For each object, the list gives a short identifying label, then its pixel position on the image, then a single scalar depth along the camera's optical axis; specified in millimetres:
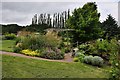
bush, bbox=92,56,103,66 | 5419
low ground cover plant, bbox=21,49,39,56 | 5789
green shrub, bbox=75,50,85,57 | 5970
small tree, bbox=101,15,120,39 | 12677
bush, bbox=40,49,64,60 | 5771
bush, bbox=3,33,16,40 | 10643
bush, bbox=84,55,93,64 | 5442
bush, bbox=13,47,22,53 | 6057
